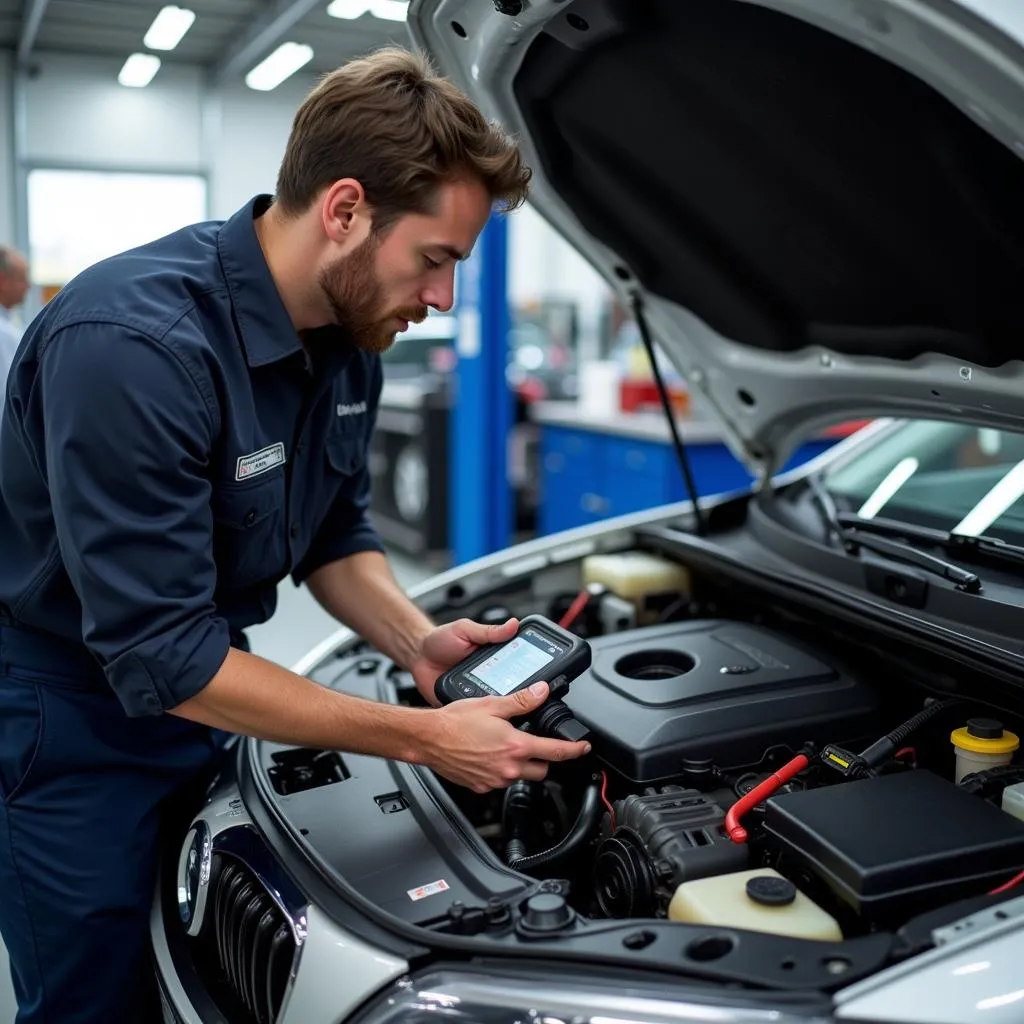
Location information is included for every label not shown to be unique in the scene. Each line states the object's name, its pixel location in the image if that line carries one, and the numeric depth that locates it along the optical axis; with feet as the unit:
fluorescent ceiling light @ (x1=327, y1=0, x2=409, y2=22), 12.94
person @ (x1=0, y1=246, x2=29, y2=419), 14.55
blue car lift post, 15.10
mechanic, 3.89
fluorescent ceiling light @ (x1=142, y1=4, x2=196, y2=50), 19.52
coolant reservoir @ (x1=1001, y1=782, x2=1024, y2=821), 3.73
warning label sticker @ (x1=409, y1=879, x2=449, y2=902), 3.63
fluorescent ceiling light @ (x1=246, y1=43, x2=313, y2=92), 19.17
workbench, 14.25
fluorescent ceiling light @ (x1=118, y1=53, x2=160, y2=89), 22.87
